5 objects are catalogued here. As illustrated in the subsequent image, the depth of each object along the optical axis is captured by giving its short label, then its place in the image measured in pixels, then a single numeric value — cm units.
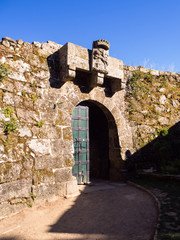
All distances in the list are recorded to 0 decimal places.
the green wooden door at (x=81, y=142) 512
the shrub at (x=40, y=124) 416
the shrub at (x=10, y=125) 361
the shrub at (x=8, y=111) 367
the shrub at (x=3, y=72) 375
